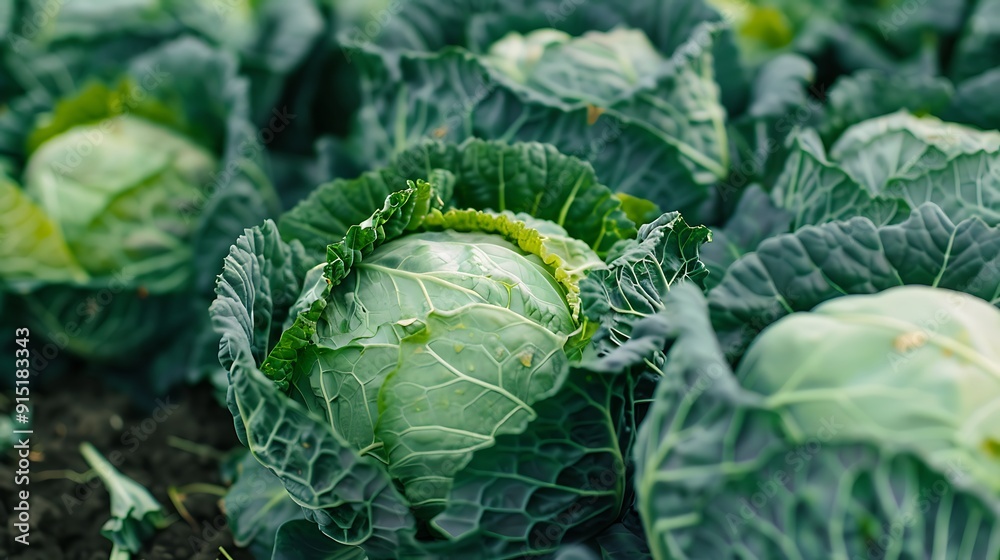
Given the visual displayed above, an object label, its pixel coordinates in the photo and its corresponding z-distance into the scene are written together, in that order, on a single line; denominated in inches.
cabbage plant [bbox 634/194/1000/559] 60.7
